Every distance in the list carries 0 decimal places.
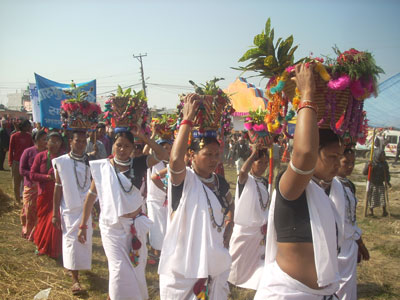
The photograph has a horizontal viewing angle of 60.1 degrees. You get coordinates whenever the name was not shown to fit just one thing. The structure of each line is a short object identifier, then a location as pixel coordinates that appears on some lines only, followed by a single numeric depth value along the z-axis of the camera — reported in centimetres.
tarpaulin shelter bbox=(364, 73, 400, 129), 957
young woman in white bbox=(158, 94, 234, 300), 316
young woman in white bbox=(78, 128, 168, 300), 416
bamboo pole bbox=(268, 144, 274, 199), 556
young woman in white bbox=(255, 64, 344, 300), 215
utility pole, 3484
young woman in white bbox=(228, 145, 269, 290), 518
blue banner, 961
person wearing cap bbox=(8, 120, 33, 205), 1014
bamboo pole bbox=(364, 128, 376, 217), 1005
